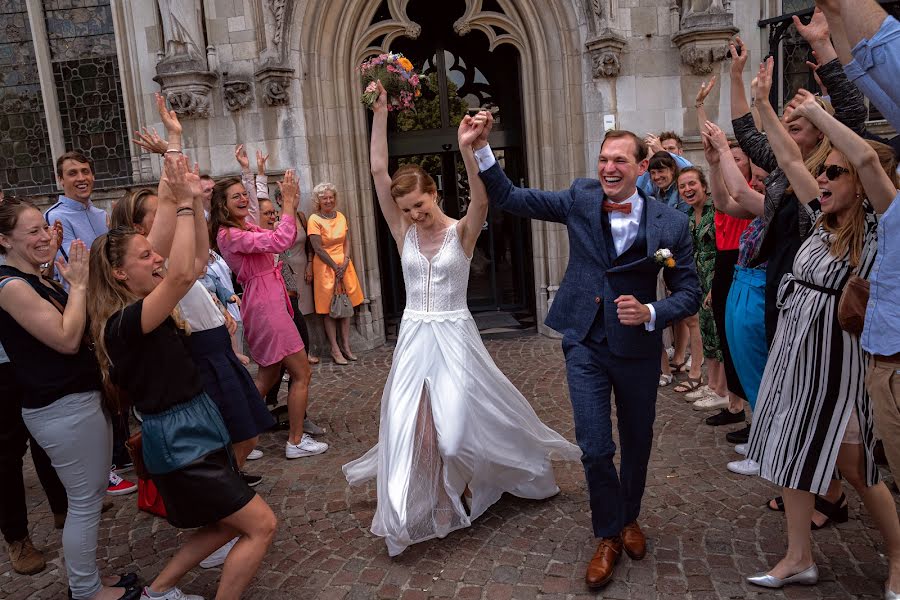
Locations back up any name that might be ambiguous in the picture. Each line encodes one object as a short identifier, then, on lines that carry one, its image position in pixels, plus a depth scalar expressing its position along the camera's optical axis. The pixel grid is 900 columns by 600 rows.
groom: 3.38
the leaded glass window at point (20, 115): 9.71
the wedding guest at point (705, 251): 5.77
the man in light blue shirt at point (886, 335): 2.40
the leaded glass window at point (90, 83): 9.55
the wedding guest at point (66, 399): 3.32
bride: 3.77
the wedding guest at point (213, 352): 3.83
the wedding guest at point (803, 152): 3.65
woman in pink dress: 5.00
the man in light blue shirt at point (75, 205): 5.49
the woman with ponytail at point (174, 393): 2.88
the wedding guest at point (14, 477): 4.02
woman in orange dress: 8.34
